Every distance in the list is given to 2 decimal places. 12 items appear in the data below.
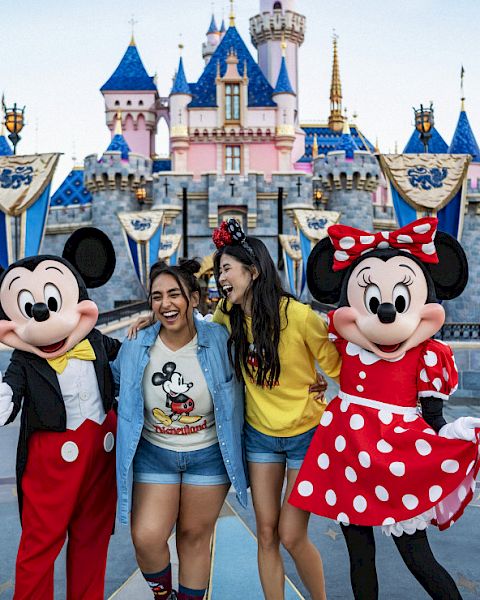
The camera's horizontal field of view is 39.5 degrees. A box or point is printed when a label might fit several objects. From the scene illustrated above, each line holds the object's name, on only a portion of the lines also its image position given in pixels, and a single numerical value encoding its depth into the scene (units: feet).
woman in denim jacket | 7.74
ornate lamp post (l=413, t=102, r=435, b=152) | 34.32
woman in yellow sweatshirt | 7.84
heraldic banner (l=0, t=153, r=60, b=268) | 18.76
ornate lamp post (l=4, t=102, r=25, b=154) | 29.89
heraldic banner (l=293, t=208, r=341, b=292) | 40.50
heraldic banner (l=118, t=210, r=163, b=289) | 45.88
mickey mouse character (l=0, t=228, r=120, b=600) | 7.84
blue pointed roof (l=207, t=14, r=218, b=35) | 108.06
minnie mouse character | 7.30
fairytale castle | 64.69
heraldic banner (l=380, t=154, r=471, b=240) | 20.57
